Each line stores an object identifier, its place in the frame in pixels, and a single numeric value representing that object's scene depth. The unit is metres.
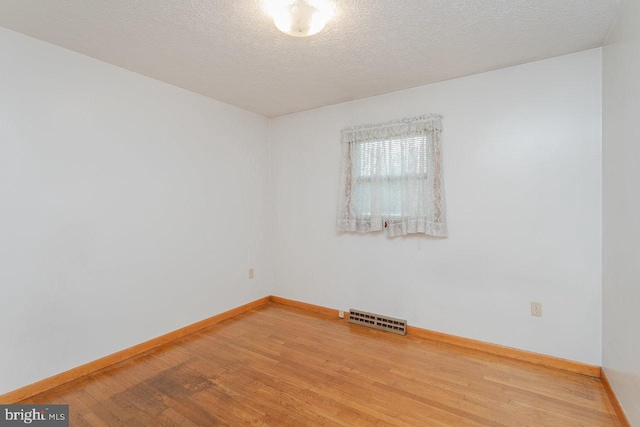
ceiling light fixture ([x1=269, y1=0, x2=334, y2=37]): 1.64
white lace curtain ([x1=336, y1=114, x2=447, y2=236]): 2.76
